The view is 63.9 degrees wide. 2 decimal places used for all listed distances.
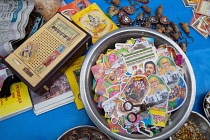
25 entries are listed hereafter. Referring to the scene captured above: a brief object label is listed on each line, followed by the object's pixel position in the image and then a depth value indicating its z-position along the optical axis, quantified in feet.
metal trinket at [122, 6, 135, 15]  4.06
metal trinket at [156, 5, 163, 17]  4.02
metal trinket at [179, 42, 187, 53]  3.71
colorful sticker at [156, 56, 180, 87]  2.68
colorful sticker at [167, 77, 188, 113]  2.65
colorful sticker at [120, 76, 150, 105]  2.63
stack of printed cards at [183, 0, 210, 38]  4.06
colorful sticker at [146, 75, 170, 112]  2.60
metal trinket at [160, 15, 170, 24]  3.89
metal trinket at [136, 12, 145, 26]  4.00
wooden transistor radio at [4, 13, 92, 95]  2.90
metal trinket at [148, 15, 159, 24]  3.91
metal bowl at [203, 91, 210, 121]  3.20
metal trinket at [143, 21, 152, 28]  3.84
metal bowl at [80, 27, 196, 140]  2.55
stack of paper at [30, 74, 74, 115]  3.30
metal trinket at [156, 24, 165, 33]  3.77
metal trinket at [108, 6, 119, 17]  4.05
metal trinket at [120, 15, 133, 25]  3.86
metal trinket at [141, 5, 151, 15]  4.05
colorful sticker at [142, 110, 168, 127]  2.57
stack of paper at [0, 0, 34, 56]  3.12
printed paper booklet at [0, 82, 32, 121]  3.26
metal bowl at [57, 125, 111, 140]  3.00
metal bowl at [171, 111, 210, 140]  3.03
